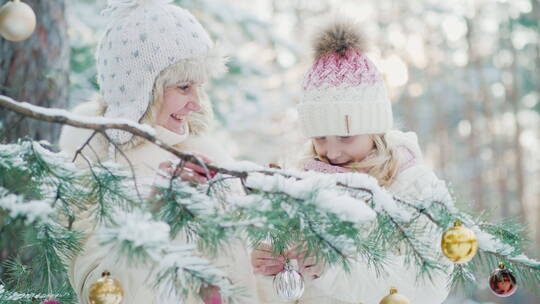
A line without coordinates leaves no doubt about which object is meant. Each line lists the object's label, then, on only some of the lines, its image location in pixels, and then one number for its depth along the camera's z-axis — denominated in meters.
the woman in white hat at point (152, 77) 2.43
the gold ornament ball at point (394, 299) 1.57
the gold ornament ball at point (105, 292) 1.32
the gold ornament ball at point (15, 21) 1.76
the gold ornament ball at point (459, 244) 1.36
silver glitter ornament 1.81
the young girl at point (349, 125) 2.39
